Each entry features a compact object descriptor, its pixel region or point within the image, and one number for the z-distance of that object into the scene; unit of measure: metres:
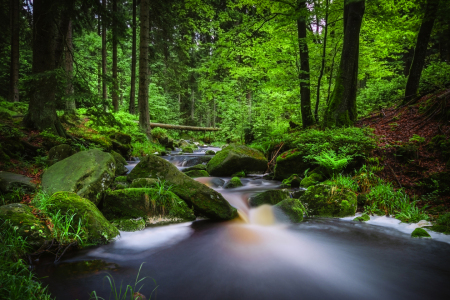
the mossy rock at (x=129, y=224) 4.12
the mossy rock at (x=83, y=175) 4.20
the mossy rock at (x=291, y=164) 7.33
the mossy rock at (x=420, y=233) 3.87
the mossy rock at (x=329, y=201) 4.92
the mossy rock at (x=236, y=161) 8.40
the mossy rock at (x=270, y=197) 5.45
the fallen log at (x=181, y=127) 18.68
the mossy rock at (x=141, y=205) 4.37
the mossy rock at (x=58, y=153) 6.05
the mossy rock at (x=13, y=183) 4.08
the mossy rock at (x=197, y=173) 7.87
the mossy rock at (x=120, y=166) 7.47
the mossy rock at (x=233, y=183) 7.10
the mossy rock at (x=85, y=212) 3.44
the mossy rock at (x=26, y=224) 2.93
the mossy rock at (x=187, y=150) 15.91
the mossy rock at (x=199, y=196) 4.84
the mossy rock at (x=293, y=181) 6.91
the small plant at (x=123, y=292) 2.47
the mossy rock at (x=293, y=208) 4.87
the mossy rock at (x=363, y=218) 4.68
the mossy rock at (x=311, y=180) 6.49
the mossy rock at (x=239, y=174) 8.47
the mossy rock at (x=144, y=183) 4.96
